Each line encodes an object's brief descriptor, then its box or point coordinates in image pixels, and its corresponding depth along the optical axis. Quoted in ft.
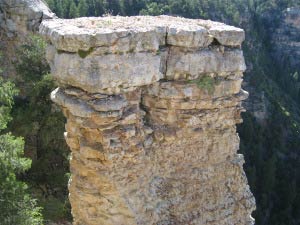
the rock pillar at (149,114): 24.43
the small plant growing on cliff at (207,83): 27.40
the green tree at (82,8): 137.49
